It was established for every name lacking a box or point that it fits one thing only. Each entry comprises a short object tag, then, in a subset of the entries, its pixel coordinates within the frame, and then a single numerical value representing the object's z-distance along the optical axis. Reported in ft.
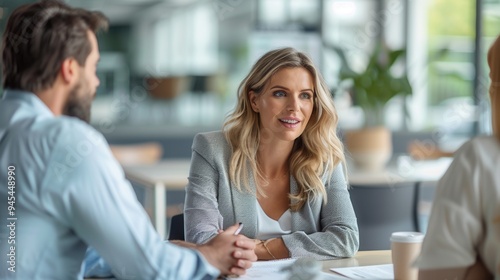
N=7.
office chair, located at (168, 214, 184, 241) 13.09
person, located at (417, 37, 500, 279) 9.65
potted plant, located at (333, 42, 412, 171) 19.26
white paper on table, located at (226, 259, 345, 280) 10.92
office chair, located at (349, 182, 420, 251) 15.16
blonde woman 12.55
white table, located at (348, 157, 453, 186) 18.26
